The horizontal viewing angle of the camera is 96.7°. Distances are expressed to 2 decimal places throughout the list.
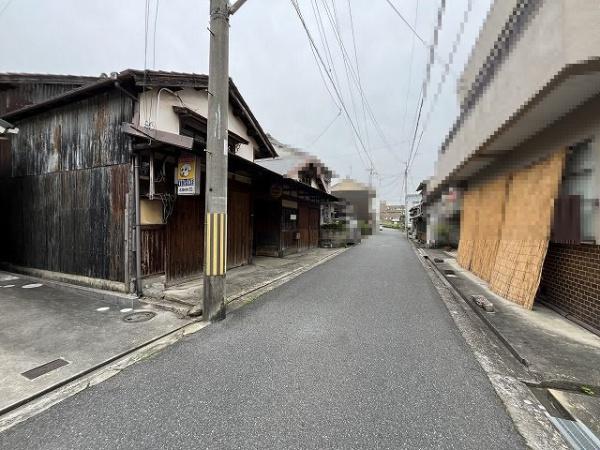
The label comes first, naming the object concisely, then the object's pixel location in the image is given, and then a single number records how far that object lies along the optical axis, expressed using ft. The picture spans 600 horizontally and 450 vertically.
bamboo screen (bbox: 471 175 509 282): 25.02
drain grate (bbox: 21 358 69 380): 10.00
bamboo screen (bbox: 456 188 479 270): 33.04
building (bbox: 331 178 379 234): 146.61
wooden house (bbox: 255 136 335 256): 41.68
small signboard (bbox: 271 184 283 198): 36.90
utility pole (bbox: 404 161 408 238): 104.88
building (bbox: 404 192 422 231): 112.92
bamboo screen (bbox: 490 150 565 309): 16.75
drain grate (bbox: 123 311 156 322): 15.75
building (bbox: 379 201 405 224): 317.61
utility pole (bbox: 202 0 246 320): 15.60
